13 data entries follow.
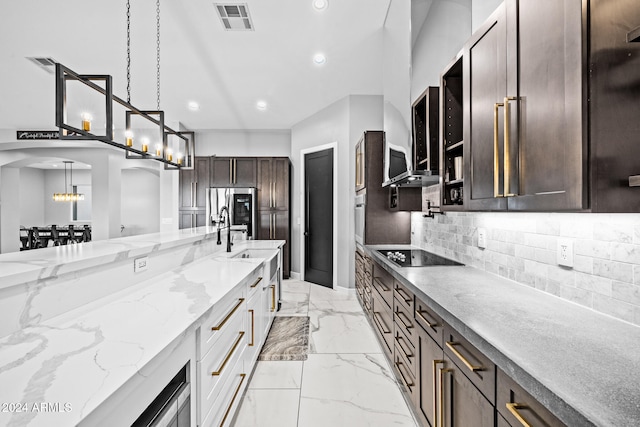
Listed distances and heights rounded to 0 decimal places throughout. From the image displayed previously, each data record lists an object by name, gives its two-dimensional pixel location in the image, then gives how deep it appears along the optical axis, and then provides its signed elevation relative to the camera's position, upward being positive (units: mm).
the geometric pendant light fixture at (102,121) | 1976 +874
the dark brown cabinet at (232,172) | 6305 +823
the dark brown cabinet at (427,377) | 1522 -846
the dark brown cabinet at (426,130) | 2371 +653
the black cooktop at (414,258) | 2498 -385
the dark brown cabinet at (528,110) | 995 +392
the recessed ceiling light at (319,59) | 4172 +2038
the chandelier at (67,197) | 9875 +537
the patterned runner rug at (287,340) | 2939 -1272
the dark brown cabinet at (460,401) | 1106 -721
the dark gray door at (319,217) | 5530 -56
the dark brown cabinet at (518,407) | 812 -529
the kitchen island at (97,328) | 762 -418
